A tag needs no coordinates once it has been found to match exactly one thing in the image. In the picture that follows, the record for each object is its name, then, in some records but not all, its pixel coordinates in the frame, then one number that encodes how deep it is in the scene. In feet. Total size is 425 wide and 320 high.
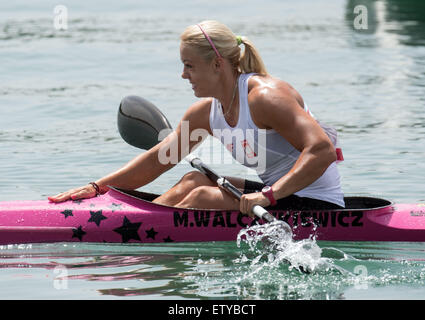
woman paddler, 36.55
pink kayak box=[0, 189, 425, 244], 38.88
